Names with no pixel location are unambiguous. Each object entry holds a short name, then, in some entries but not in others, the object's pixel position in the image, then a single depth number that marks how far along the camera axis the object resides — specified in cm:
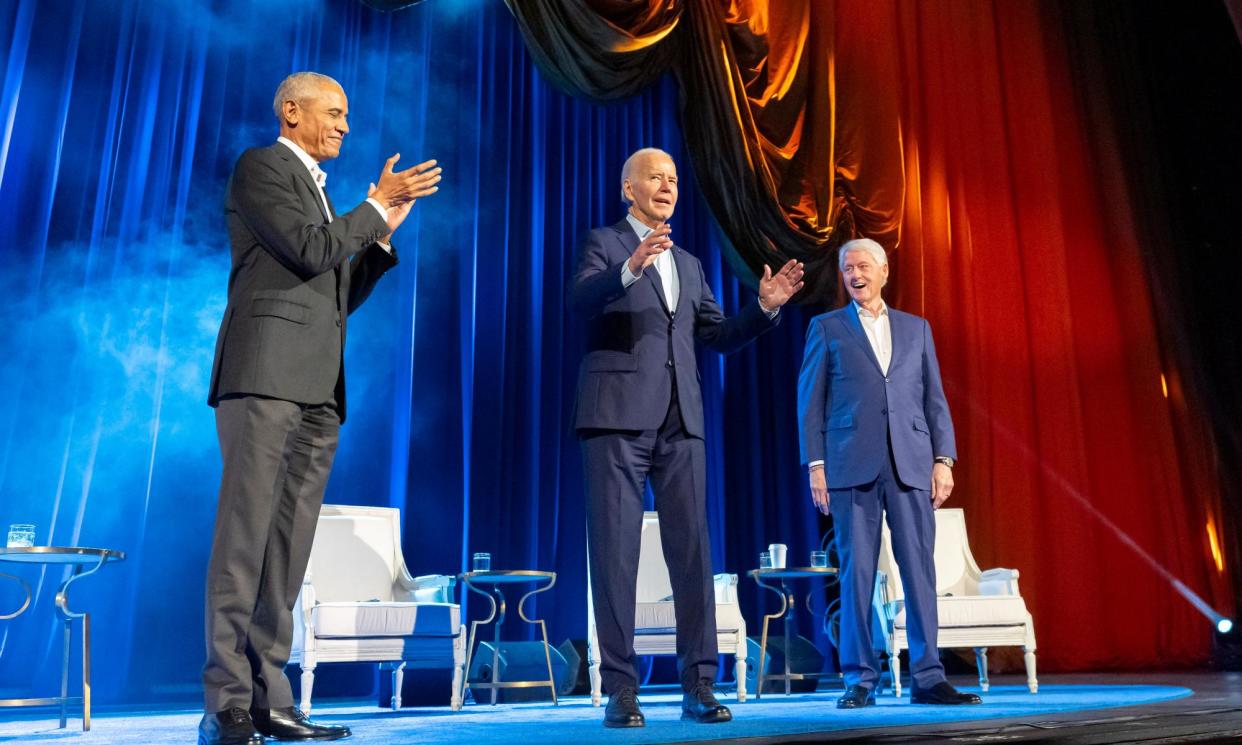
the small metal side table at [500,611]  429
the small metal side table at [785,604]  473
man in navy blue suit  255
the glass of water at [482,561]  447
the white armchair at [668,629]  426
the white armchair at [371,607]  367
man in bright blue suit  334
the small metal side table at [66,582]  336
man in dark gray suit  212
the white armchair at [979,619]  424
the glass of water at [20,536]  348
